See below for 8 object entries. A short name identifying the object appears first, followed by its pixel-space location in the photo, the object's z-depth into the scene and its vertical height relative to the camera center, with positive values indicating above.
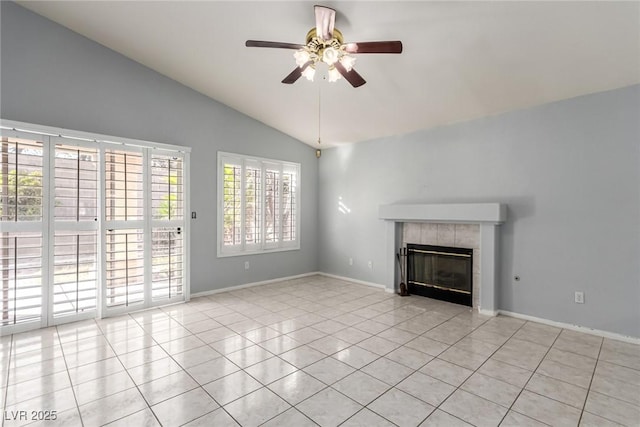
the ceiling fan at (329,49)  2.42 +1.36
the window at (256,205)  5.16 +0.16
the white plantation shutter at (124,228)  3.97 -0.20
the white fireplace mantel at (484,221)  3.96 -0.09
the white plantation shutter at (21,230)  3.32 -0.19
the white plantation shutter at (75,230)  3.65 -0.20
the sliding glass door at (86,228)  3.39 -0.19
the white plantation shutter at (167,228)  4.36 -0.21
